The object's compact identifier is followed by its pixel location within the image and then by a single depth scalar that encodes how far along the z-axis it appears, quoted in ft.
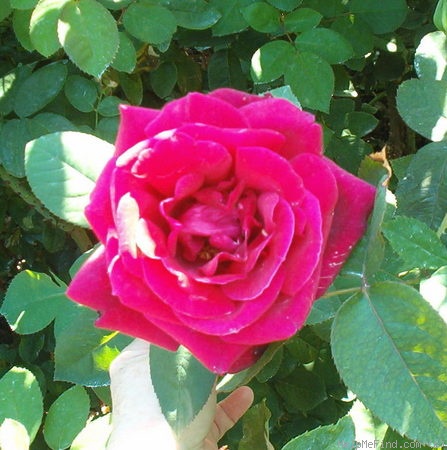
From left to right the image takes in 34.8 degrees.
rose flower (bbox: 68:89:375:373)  1.62
